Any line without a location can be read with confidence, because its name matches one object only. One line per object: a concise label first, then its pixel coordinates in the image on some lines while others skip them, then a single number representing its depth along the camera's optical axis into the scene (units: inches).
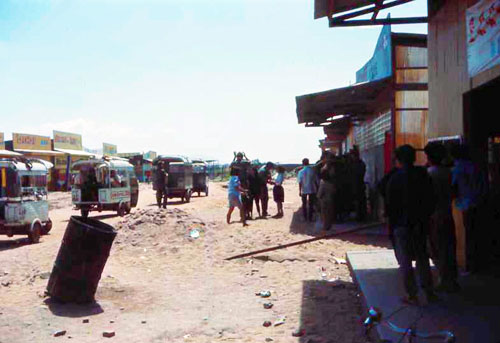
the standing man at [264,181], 644.1
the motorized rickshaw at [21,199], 474.0
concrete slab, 170.9
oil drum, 258.7
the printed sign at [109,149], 2293.3
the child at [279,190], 646.2
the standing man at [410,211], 195.0
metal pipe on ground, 354.6
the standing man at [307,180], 532.1
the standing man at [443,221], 209.2
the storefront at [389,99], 411.5
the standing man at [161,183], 775.1
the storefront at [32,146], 1400.1
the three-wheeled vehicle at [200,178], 1279.7
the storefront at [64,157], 1526.8
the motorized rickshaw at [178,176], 1071.0
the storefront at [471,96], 218.1
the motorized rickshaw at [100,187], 716.7
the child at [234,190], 531.6
